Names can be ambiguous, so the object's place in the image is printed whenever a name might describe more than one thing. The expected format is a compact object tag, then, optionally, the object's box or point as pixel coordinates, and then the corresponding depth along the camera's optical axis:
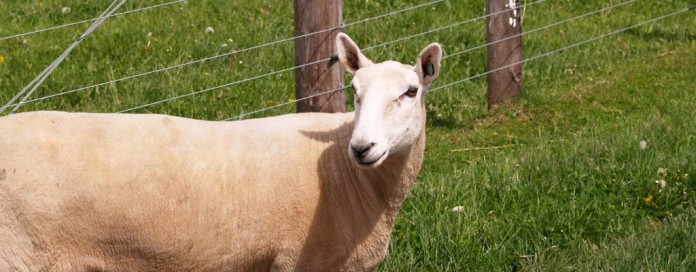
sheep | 4.10
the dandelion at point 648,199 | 5.98
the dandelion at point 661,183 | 6.04
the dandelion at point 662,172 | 6.16
